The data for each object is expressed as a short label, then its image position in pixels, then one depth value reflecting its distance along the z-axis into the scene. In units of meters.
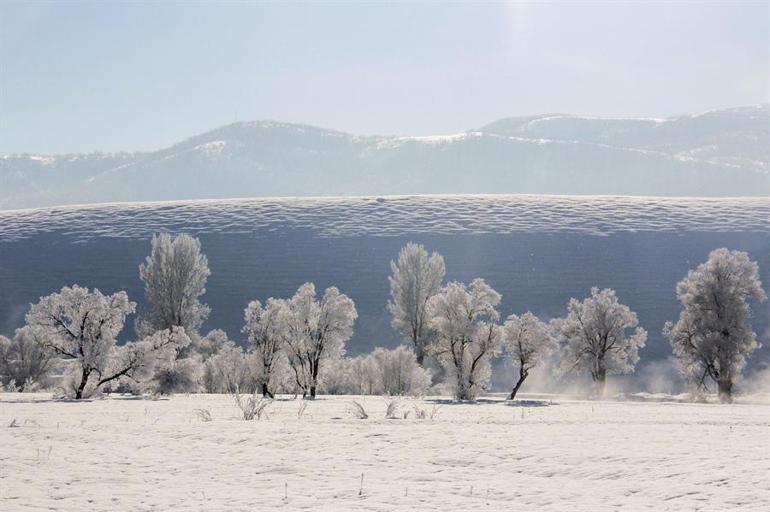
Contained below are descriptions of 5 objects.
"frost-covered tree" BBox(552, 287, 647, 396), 51.91
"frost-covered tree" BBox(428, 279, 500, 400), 45.97
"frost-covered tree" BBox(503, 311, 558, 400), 48.25
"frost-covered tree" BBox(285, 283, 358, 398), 48.44
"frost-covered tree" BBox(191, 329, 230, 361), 62.78
